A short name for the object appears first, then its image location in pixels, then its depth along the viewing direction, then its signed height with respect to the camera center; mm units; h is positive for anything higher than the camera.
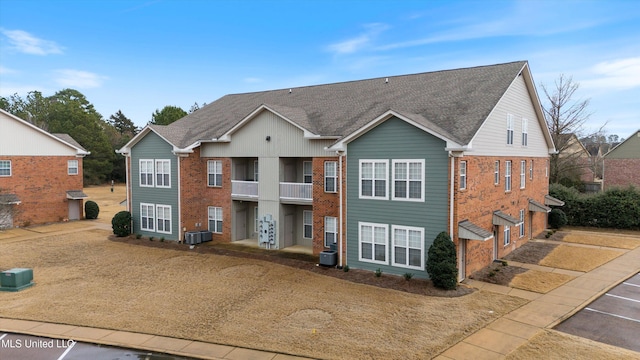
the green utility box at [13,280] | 16469 -4795
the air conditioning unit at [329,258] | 19516 -4697
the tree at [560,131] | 39719 +3099
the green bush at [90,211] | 36250 -4191
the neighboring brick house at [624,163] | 42406 -204
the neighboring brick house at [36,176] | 30703 -822
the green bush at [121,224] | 27625 -4140
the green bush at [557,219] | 30000 -4351
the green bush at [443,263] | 15695 -4024
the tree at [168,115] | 62125 +7964
